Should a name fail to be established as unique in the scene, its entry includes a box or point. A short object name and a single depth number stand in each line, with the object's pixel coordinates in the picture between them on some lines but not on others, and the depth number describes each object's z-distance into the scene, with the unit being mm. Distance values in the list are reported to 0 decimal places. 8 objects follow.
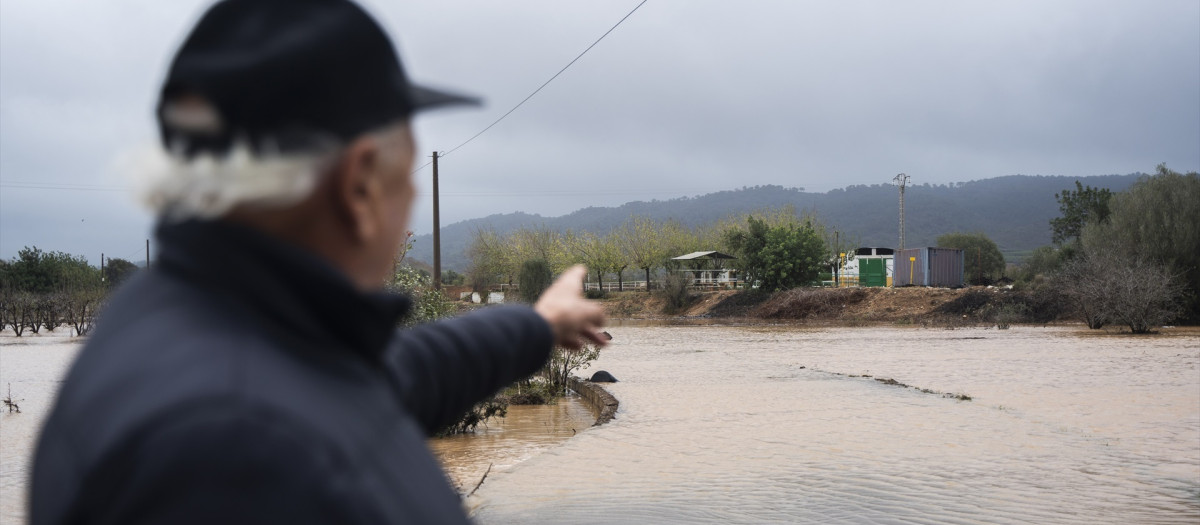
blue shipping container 49500
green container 54062
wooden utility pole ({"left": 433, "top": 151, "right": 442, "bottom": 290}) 28844
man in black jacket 673
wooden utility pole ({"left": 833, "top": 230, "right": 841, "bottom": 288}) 56466
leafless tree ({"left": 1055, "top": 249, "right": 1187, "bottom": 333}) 30219
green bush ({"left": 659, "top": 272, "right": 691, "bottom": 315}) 52531
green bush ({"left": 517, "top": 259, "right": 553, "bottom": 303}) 51375
